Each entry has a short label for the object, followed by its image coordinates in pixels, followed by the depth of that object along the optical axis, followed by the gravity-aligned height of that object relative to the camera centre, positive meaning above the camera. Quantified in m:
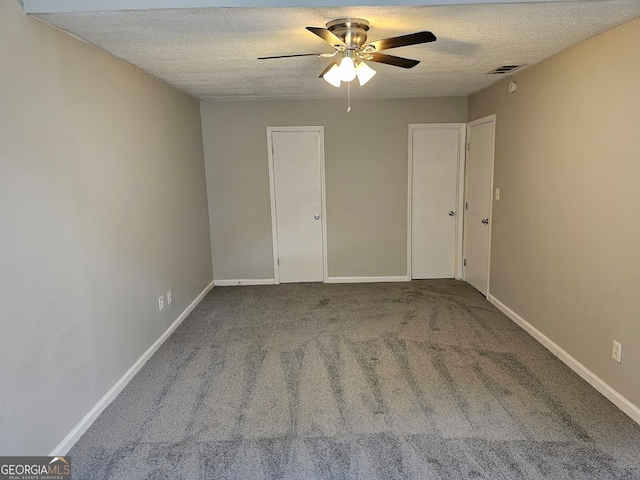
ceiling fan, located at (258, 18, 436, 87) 2.05 +0.69
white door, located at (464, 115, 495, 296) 4.44 -0.32
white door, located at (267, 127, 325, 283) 5.09 -0.30
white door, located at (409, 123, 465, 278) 5.11 -0.28
